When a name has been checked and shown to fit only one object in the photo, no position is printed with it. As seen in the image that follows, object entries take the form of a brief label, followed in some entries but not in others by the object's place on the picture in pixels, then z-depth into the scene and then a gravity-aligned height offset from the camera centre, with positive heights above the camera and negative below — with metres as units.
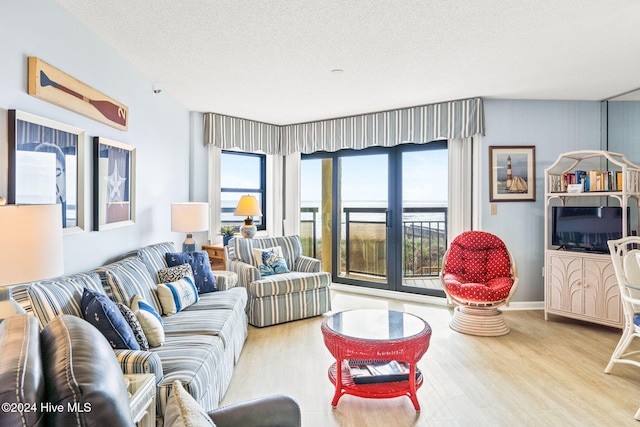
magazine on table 2.46 -1.06
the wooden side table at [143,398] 1.48 -0.74
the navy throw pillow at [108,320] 1.85 -0.53
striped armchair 3.95 -0.79
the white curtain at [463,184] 4.60 +0.32
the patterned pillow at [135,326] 2.05 -0.62
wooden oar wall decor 2.12 +0.75
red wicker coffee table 2.35 -0.86
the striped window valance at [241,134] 5.19 +1.09
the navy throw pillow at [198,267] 3.40 -0.51
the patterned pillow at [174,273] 3.09 -0.51
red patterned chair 3.72 -0.73
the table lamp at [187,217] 3.95 -0.07
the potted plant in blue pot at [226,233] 5.14 -0.30
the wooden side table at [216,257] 4.76 -0.58
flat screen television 3.82 -0.17
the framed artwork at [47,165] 1.98 +0.26
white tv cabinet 3.72 -0.54
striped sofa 1.81 -0.76
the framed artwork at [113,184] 2.82 +0.21
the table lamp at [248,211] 4.99 +0.00
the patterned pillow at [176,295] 2.84 -0.65
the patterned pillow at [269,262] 4.35 -0.58
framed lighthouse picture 4.56 +0.43
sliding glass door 5.09 -0.05
